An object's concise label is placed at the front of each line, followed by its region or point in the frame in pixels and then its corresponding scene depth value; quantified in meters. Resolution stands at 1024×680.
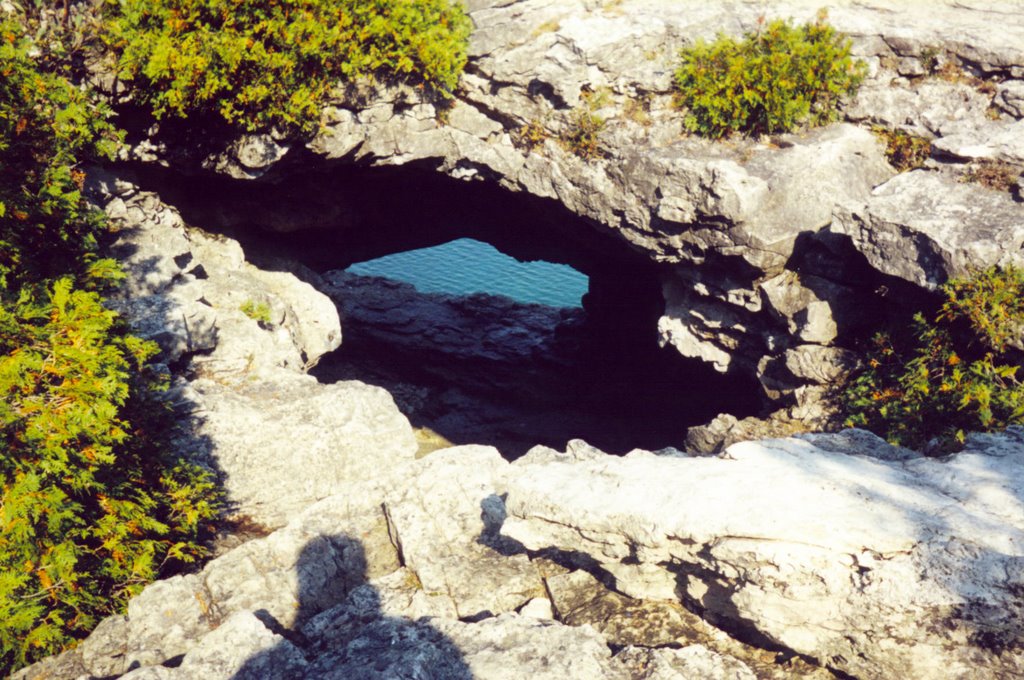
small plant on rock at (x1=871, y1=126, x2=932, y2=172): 11.83
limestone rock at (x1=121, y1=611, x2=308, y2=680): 6.19
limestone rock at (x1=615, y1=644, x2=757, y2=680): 5.86
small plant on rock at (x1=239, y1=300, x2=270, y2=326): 12.84
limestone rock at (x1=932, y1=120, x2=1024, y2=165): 10.73
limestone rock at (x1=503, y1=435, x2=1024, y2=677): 5.33
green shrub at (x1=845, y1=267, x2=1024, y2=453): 9.11
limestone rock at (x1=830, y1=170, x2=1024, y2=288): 9.70
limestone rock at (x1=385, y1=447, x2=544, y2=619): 7.31
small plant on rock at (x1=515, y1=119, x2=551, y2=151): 13.28
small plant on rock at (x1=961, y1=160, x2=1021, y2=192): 10.59
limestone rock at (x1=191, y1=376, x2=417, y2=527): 10.11
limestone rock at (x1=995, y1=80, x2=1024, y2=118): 11.48
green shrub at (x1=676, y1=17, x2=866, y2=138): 11.90
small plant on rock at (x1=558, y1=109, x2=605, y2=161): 12.92
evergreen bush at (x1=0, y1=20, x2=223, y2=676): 6.39
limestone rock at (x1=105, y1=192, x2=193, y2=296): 11.62
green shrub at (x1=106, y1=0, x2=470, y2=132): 10.67
